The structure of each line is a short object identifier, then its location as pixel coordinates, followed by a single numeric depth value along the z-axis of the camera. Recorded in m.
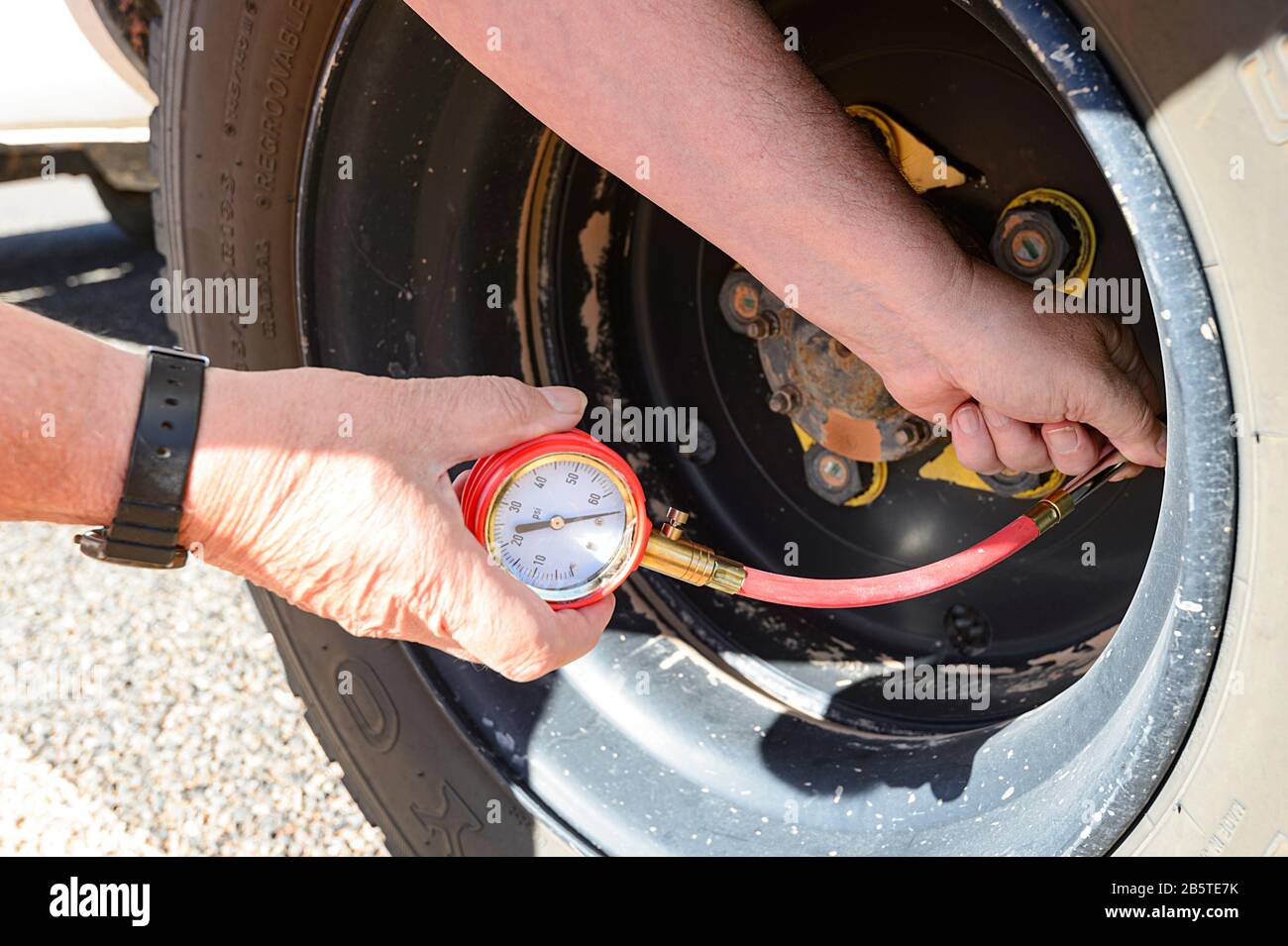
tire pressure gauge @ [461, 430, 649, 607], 0.59
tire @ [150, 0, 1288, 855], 0.50
